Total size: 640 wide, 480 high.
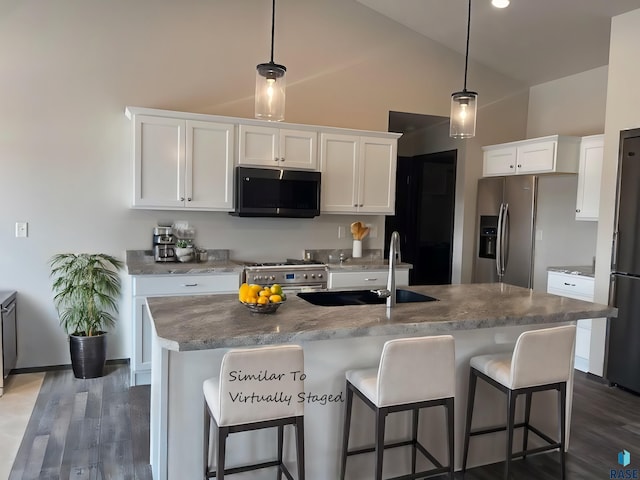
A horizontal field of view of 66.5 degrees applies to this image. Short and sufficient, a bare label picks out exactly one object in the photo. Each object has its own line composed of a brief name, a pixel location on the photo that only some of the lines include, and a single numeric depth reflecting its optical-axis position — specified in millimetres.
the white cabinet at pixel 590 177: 4512
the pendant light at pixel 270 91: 2553
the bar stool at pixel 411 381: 2055
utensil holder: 4961
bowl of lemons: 2252
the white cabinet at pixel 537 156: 4727
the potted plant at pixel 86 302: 3812
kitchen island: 2082
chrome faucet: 2418
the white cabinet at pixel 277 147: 4215
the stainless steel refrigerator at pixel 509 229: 4949
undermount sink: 2916
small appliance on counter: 4129
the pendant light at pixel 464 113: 2949
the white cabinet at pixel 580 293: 4219
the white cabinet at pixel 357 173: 4570
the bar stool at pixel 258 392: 1844
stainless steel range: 4027
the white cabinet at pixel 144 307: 3707
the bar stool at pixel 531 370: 2291
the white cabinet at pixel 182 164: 3890
